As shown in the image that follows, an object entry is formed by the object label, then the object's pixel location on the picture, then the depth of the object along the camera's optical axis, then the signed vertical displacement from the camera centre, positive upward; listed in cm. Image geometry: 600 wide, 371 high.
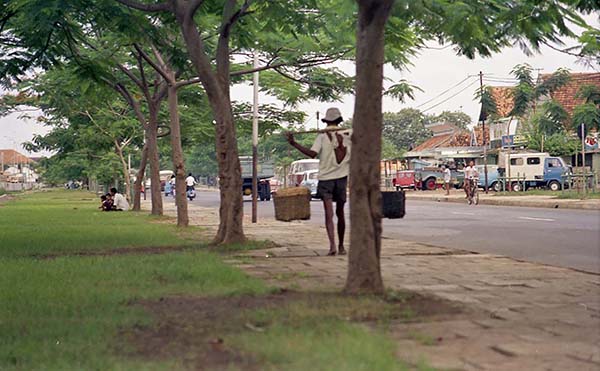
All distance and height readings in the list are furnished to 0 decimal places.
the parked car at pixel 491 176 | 5275 +62
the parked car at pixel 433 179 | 5805 +59
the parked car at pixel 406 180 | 5866 +55
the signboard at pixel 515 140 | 6250 +329
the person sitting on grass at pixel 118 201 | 3272 -28
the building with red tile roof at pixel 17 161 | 19725 +772
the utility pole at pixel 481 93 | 4730 +527
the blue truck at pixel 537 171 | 4816 +82
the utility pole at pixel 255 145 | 2235 +119
